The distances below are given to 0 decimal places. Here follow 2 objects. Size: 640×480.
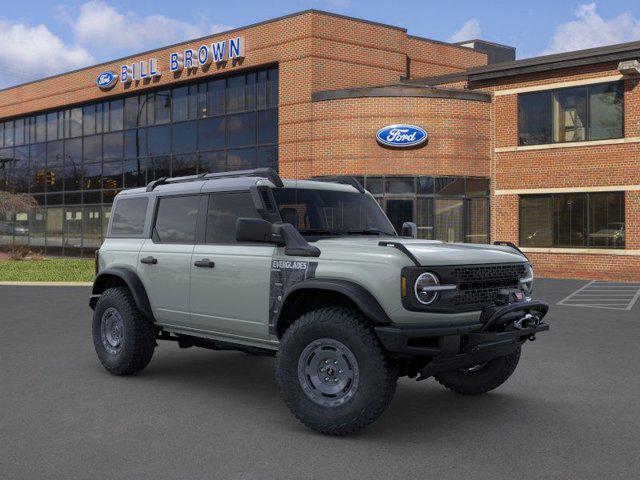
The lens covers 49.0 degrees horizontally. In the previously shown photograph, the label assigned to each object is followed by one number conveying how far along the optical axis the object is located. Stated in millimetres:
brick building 23141
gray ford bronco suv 5344
